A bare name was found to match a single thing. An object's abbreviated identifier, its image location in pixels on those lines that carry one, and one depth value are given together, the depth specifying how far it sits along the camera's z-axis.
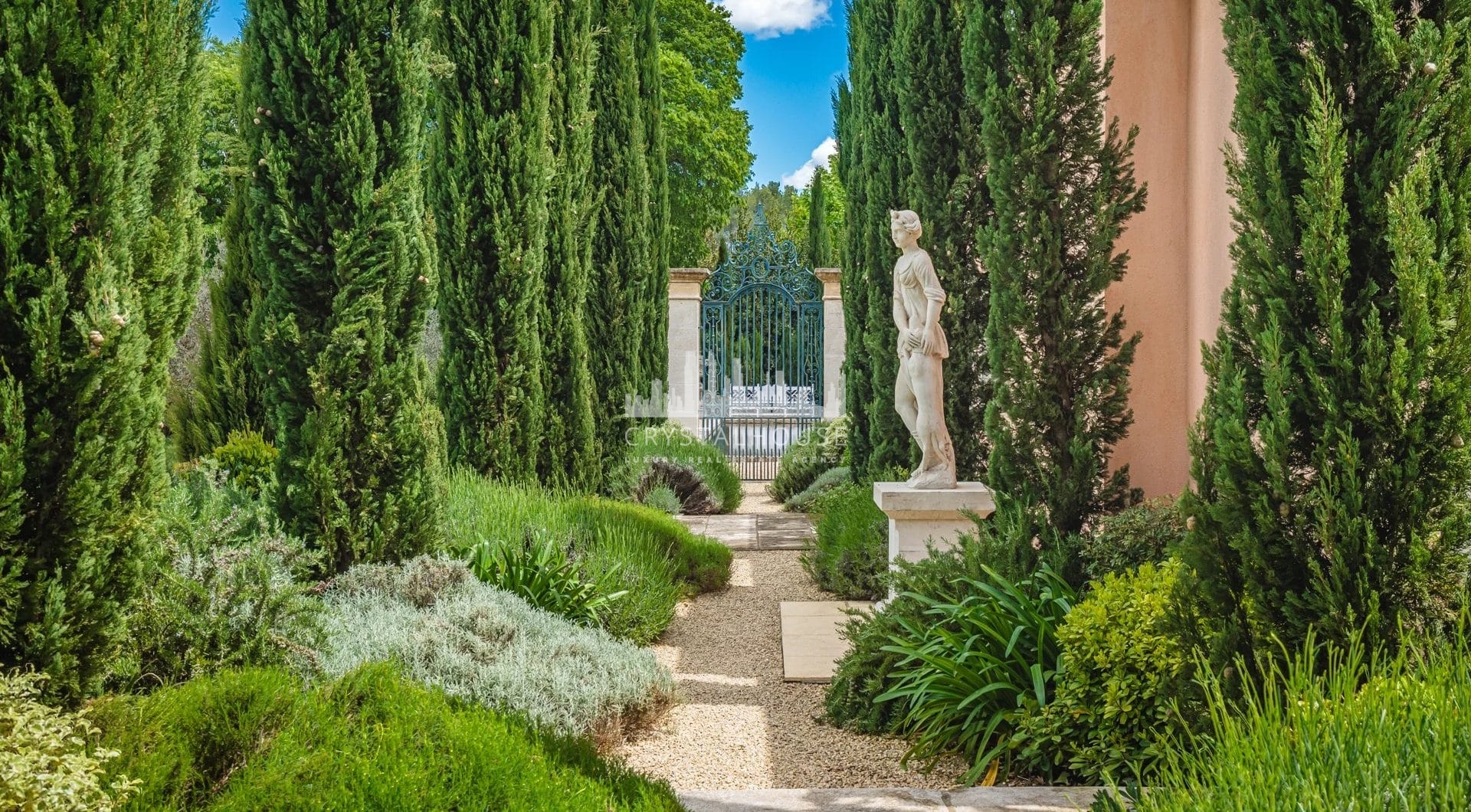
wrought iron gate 18.33
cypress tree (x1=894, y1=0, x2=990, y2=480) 8.11
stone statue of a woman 6.56
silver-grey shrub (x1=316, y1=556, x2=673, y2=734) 4.64
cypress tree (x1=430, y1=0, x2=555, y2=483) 8.87
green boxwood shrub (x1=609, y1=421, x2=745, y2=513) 12.71
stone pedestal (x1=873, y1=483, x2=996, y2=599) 6.62
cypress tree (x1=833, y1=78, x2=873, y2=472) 10.96
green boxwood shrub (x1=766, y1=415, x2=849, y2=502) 14.20
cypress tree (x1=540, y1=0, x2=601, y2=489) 10.38
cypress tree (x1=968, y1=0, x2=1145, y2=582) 5.57
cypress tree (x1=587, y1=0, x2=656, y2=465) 13.12
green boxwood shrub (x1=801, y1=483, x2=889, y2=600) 8.21
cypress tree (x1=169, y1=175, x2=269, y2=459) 10.27
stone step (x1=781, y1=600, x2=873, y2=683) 6.25
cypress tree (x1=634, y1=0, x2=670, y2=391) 14.85
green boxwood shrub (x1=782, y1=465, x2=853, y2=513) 12.49
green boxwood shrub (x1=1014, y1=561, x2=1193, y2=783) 3.84
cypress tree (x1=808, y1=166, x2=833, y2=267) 21.61
